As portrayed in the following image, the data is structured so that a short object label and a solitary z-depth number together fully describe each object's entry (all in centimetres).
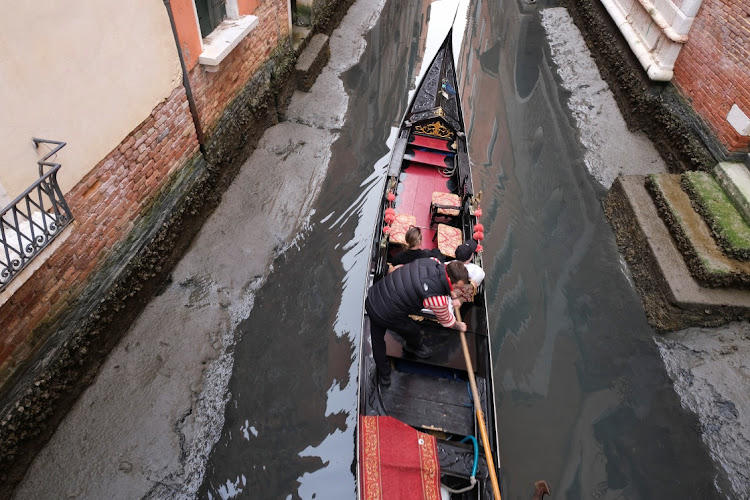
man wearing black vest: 294
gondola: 284
